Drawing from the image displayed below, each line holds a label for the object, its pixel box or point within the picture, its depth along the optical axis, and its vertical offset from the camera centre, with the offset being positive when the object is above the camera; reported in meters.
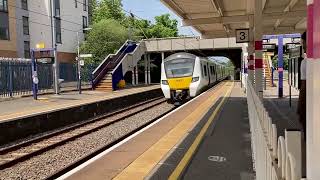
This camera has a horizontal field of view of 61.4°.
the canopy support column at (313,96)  0.98 -0.08
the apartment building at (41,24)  27.08 +6.40
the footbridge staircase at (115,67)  23.59 +1.09
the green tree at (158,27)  45.67 +9.03
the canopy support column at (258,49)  7.93 +0.88
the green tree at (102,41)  31.17 +4.41
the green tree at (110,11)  39.73 +10.12
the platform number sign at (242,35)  10.49 +1.62
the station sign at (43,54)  16.22 +1.55
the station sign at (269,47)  13.82 +1.50
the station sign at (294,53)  8.50 +0.78
